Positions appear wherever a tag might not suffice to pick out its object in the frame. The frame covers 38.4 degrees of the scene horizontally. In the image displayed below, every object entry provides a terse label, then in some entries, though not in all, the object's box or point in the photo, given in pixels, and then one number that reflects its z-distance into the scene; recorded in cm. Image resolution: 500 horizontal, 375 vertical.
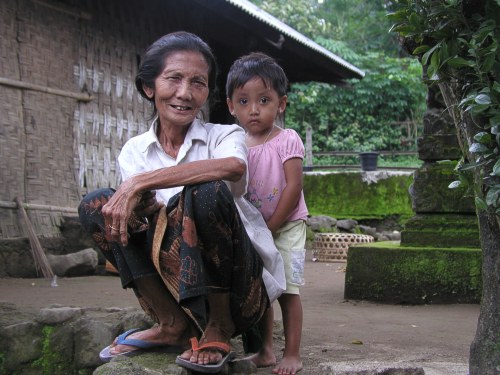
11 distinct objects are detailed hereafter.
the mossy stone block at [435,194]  512
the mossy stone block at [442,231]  501
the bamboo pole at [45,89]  607
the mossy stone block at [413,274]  480
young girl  282
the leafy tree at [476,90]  208
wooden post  1897
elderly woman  238
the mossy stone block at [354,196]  1231
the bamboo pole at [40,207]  601
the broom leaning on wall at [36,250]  603
